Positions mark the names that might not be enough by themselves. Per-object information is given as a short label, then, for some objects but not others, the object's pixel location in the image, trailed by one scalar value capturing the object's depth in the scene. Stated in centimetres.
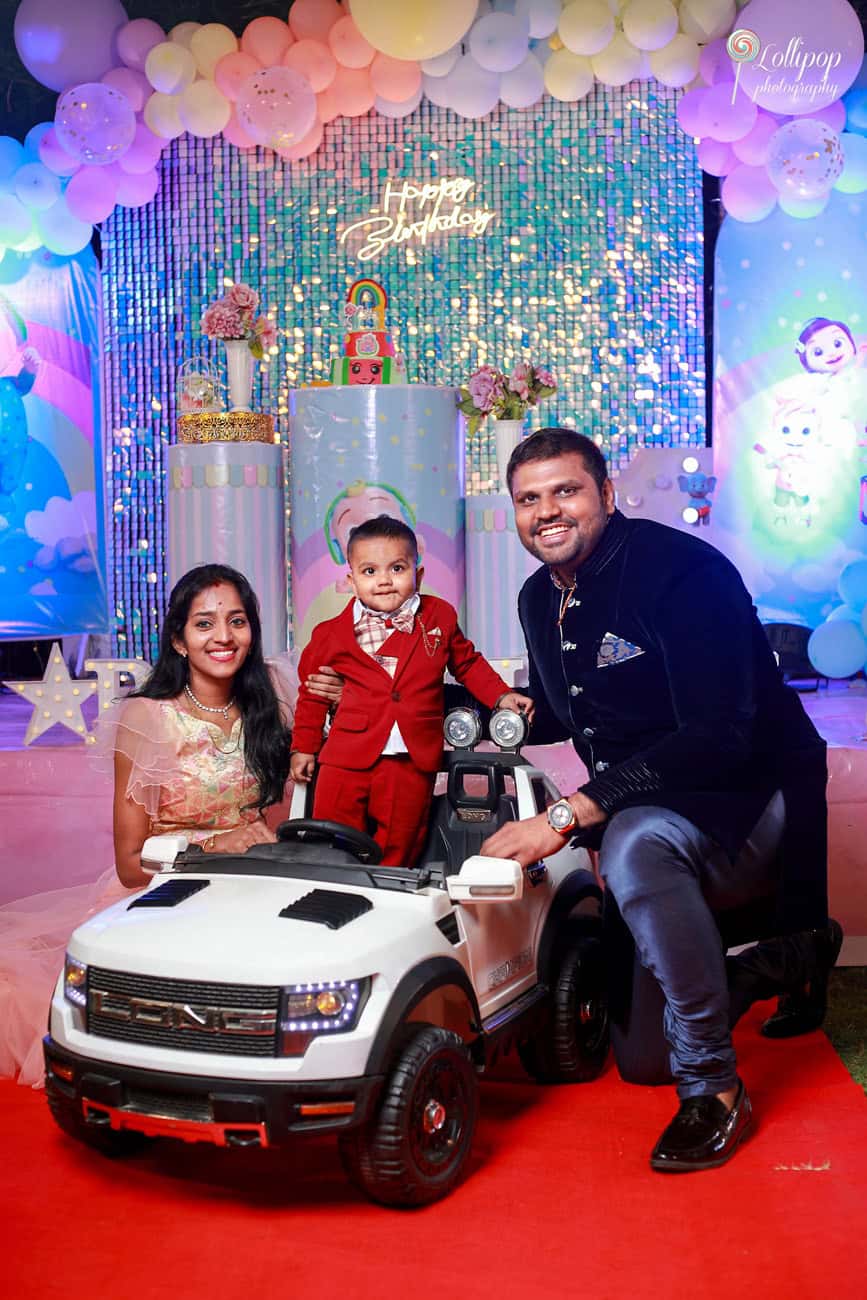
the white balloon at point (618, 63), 775
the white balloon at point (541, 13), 762
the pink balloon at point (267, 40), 780
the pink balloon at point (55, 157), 784
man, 266
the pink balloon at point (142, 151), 808
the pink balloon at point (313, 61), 786
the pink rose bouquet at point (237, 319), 580
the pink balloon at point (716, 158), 792
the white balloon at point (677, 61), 763
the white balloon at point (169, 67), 766
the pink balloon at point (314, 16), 783
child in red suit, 335
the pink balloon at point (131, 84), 790
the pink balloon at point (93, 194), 791
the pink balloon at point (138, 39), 780
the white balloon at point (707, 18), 745
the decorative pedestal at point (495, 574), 577
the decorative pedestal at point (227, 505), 576
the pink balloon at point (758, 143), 772
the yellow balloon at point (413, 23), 716
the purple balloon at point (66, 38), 762
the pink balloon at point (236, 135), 813
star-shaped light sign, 493
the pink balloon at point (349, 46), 777
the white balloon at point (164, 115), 789
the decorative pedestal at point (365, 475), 547
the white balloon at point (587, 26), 750
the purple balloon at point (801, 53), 711
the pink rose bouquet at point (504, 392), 581
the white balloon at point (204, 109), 781
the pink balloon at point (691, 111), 765
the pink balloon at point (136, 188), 820
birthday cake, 566
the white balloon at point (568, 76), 803
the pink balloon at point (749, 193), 784
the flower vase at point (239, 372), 591
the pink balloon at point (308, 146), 844
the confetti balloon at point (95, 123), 755
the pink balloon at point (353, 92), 804
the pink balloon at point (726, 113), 755
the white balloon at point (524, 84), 803
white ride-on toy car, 223
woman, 325
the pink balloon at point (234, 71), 777
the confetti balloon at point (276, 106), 754
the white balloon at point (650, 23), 743
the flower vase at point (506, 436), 598
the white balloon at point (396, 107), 821
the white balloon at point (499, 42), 762
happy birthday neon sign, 871
